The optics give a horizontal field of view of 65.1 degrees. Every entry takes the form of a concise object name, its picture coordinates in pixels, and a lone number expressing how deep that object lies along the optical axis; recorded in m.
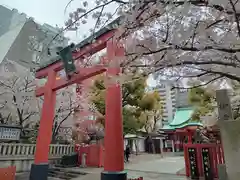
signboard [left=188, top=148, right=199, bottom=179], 6.88
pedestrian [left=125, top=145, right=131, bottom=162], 12.49
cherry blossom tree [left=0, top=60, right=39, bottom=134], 11.26
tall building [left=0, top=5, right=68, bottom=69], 14.88
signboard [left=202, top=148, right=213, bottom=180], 6.33
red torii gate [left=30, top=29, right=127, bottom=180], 4.60
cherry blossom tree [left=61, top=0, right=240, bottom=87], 2.18
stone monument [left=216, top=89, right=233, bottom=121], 3.59
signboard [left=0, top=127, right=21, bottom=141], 7.62
